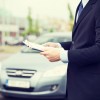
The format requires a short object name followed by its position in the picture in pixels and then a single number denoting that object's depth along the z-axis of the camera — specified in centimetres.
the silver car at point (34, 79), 529
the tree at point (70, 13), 4153
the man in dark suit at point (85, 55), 185
